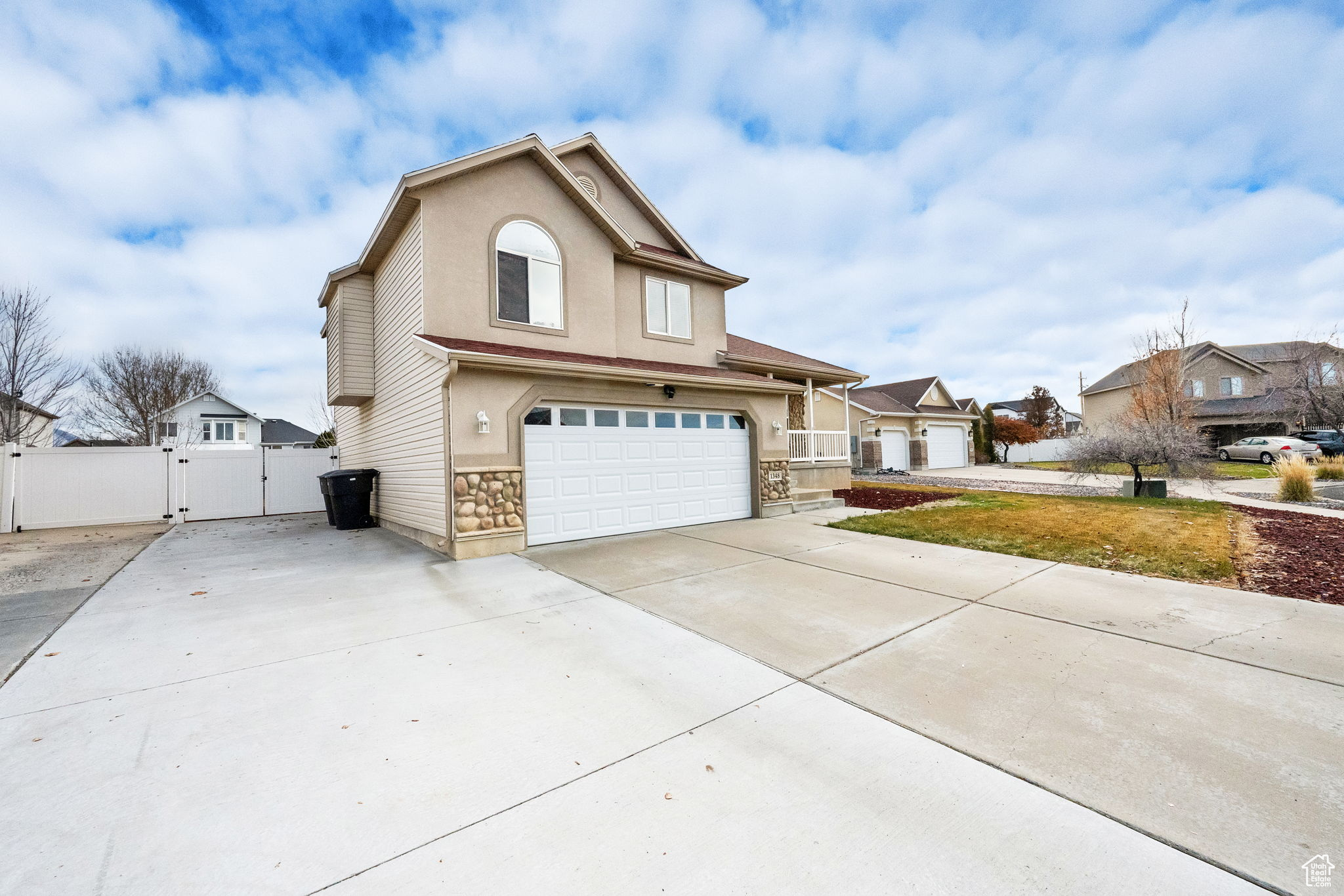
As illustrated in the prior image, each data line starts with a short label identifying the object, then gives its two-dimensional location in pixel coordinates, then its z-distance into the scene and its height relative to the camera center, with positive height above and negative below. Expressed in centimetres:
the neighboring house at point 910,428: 2502 +121
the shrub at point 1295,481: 1170 -96
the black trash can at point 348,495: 1070 -63
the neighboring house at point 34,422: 1580 +211
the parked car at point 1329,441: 2266 -8
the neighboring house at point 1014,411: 5338 +411
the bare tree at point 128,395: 2412 +376
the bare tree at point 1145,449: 1153 -12
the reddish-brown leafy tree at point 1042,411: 3859 +276
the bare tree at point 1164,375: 1942 +268
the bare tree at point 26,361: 1523 +353
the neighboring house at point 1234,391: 2542 +304
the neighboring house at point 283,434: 3238 +225
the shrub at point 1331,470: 1517 -93
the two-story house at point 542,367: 765 +163
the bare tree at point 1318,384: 1723 +205
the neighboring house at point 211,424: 2595 +256
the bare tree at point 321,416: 2657 +278
